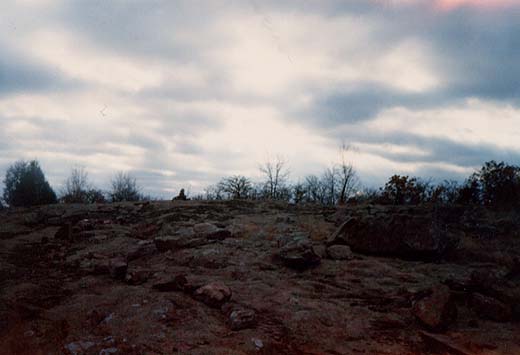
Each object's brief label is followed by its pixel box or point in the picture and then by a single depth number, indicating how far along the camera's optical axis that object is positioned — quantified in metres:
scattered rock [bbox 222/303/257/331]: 4.36
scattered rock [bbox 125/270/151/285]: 5.59
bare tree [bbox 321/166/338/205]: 28.08
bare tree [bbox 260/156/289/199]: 31.43
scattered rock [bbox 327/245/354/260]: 7.01
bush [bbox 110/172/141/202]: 26.41
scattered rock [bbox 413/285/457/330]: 4.45
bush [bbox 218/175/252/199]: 30.47
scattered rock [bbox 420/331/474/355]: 3.81
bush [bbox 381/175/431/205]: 17.33
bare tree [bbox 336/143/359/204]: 26.71
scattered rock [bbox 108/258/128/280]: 5.84
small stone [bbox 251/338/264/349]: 4.02
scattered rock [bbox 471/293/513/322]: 4.82
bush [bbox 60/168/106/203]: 27.97
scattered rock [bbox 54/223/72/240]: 8.66
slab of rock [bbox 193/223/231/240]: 7.91
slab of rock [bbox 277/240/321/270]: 6.48
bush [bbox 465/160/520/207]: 13.42
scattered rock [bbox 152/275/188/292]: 5.23
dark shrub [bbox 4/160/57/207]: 23.30
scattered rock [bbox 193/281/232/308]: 4.88
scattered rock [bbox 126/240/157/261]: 7.14
